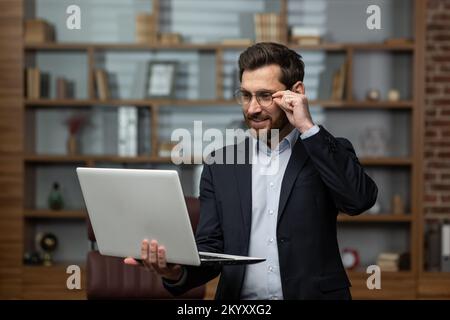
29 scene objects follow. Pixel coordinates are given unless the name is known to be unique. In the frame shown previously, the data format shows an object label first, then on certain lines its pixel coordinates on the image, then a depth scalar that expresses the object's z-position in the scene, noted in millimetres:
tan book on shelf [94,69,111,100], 5320
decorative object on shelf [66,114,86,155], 5363
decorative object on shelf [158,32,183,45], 5344
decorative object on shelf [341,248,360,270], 5250
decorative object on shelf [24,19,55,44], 5301
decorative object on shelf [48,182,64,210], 5359
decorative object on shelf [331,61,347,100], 5324
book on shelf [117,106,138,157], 5328
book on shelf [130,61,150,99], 5386
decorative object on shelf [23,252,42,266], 5312
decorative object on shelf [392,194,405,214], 5301
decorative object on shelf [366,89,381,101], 5324
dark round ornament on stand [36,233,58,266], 5340
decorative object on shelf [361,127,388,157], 5348
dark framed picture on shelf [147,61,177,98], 5352
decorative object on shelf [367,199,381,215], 5301
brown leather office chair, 3119
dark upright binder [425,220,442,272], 5242
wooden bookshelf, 5230
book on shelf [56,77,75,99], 5348
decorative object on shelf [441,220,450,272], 5199
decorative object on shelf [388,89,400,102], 5309
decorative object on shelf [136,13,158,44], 5340
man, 1948
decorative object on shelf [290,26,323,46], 5305
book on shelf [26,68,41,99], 5332
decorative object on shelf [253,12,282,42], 5305
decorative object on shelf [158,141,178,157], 5305
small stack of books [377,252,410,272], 5270
